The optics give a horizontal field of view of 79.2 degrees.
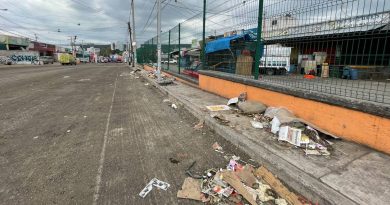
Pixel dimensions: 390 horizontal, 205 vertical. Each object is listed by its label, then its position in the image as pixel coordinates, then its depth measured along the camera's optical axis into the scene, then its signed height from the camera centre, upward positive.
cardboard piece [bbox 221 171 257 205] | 2.62 -1.40
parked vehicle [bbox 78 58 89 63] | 89.61 +0.71
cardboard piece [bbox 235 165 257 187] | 2.92 -1.39
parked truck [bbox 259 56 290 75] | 5.64 +0.04
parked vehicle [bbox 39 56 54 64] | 57.71 +0.43
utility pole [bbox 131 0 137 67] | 33.66 +7.06
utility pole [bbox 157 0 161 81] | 11.83 +1.35
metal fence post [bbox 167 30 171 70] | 13.81 +1.32
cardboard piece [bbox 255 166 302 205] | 2.58 -1.41
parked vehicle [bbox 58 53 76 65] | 54.19 +0.54
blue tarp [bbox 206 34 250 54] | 7.28 +0.76
